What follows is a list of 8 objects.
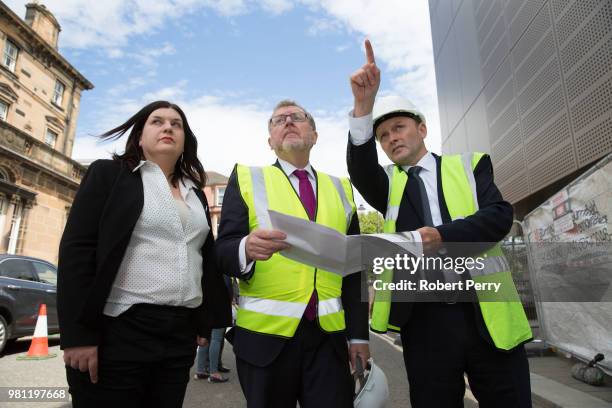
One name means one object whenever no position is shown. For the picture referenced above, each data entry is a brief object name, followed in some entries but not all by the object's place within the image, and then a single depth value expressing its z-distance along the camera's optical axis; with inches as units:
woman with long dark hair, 65.7
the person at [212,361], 211.5
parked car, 246.8
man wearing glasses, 69.7
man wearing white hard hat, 67.7
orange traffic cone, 249.8
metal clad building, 306.3
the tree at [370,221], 1697.5
